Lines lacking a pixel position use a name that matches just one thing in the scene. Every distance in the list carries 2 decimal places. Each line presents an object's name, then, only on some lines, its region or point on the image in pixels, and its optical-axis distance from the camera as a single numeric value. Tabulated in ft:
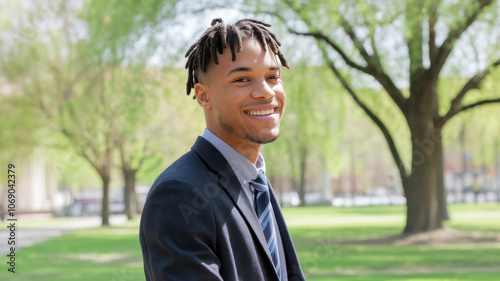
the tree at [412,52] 49.85
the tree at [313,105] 56.90
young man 5.36
